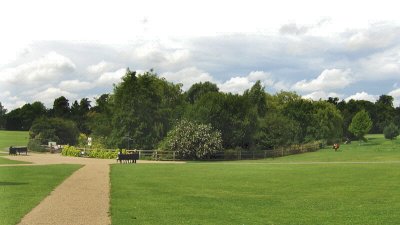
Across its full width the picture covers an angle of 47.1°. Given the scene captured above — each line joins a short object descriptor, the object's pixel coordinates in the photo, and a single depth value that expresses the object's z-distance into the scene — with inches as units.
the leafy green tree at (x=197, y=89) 3853.3
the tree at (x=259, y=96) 3069.1
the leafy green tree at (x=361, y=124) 3302.2
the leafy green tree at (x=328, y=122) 3179.1
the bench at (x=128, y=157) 1609.3
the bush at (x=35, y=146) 2512.3
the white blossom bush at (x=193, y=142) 1963.6
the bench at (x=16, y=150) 2019.9
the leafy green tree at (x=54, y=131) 2780.5
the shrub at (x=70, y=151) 2096.5
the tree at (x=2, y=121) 4533.5
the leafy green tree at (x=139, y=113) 2214.6
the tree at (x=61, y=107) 4647.1
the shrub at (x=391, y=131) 3454.7
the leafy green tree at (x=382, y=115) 4987.7
